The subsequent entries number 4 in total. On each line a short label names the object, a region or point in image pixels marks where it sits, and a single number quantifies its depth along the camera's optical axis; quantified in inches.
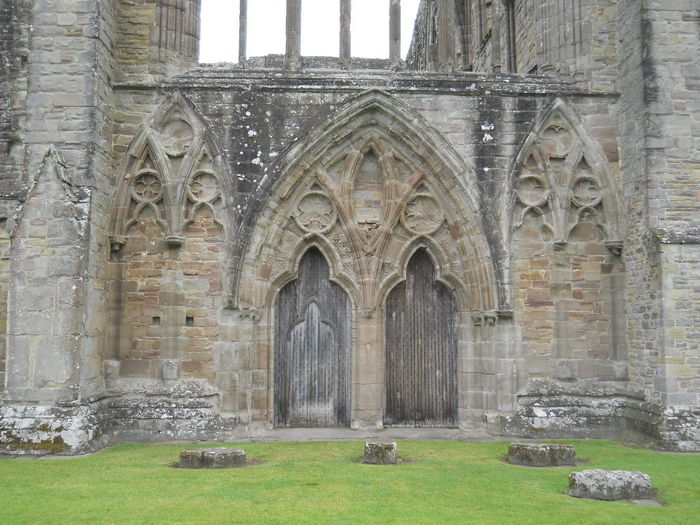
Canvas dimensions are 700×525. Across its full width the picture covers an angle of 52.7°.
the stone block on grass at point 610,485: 259.1
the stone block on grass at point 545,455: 321.4
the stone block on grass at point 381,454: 322.7
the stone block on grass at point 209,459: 313.3
